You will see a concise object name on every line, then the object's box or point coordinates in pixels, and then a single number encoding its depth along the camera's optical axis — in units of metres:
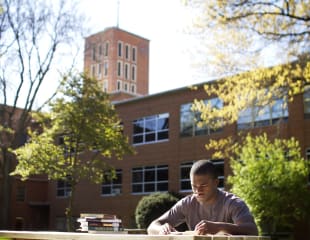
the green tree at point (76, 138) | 23.20
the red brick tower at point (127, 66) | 91.69
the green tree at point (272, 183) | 23.38
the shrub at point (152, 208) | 28.27
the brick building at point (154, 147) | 29.11
